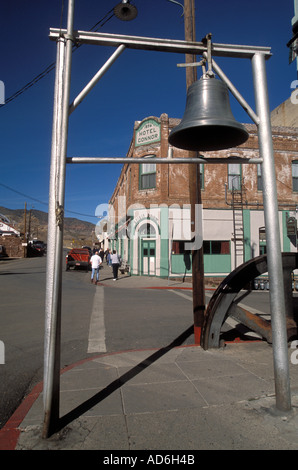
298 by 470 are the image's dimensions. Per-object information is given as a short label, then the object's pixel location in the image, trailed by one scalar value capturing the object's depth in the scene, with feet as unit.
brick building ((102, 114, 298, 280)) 63.87
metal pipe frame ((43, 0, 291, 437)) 9.34
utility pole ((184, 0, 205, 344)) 19.54
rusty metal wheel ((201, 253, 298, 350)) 16.93
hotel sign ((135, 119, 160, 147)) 65.98
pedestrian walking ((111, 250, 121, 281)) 61.10
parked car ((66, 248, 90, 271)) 87.56
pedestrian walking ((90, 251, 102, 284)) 57.29
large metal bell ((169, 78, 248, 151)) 10.02
